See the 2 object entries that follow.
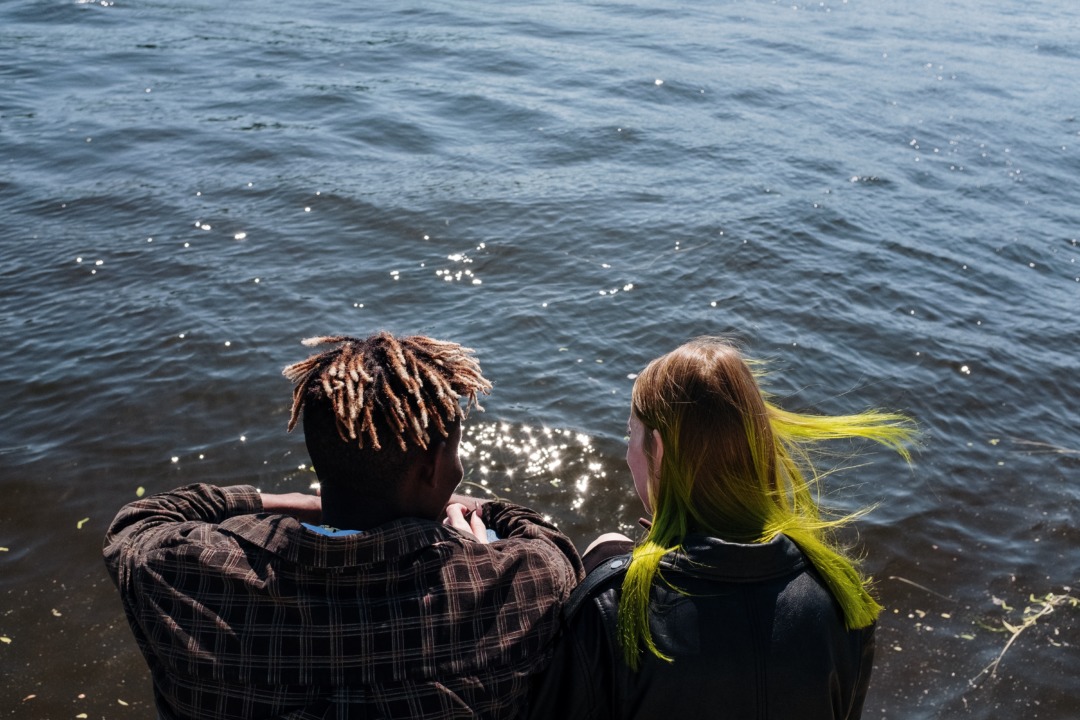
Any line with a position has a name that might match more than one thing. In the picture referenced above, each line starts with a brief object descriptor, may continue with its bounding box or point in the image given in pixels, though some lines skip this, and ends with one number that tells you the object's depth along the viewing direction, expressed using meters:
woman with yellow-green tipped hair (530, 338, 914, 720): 2.33
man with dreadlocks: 2.24
